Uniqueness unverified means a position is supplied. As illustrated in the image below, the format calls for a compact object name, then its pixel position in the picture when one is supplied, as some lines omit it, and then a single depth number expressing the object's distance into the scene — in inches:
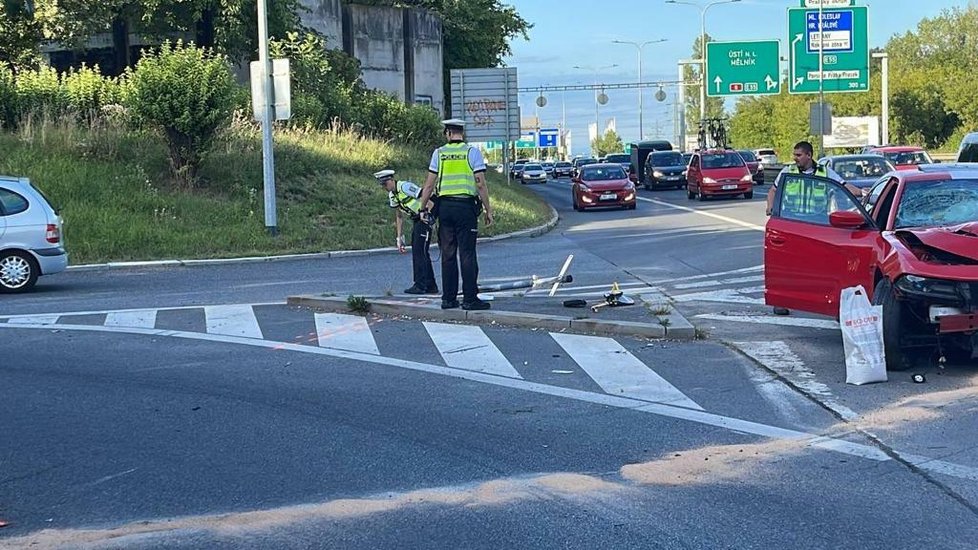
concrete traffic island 416.5
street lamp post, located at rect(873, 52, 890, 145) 2214.6
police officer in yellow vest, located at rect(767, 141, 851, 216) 397.4
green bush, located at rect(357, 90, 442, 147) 1380.4
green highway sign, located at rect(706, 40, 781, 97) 1888.5
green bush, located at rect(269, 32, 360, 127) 1253.8
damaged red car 323.3
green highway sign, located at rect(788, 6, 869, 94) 1653.5
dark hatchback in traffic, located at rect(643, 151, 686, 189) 1873.8
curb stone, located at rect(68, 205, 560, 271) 774.5
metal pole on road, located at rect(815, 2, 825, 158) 1520.7
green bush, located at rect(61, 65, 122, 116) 1048.8
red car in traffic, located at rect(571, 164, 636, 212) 1386.6
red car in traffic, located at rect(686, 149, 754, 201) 1492.4
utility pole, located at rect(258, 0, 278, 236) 842.8
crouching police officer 530.3
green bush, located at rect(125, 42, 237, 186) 907.4
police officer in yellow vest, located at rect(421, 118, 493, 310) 445.4
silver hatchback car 613.0
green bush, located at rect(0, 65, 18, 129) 1007.0
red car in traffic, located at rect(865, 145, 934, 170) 1189.7
